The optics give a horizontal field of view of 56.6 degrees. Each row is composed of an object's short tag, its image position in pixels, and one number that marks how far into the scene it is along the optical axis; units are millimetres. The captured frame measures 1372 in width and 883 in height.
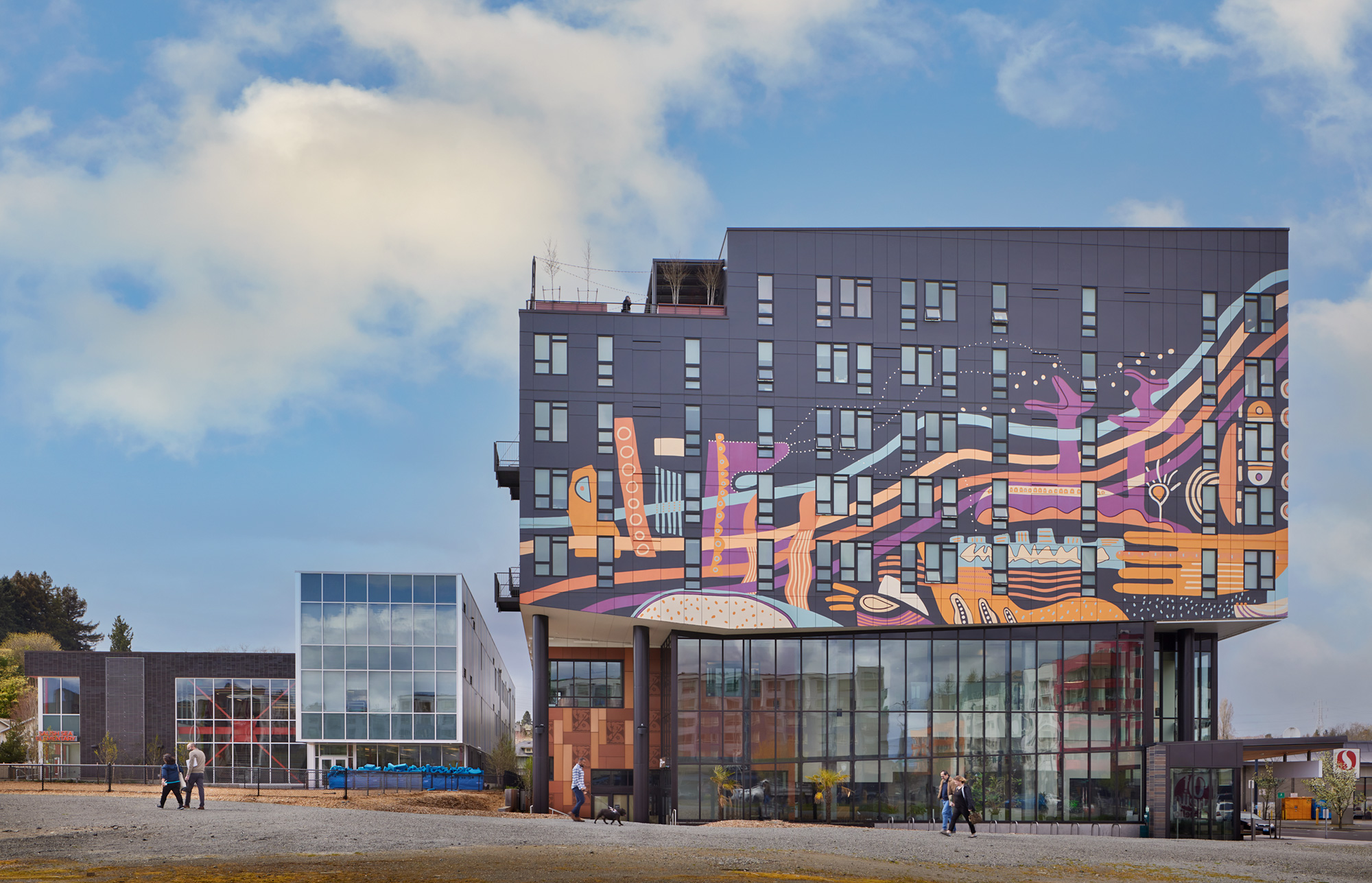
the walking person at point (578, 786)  38438
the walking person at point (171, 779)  34375
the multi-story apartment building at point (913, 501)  51500
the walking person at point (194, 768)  34950
